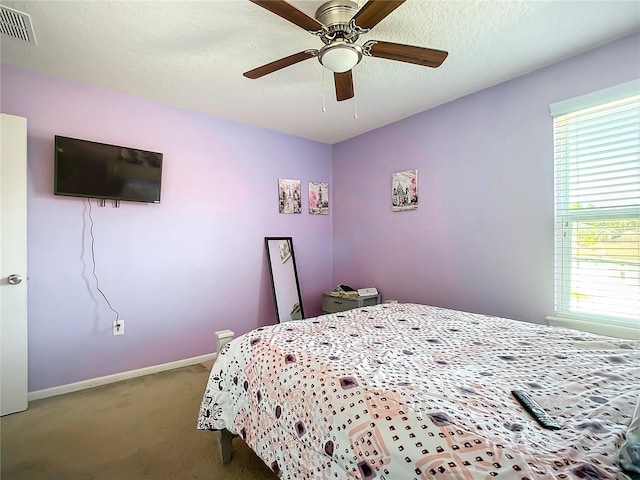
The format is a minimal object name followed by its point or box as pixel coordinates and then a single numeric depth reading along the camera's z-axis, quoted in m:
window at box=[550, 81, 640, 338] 1.97
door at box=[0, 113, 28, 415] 2.15
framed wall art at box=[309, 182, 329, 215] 3.99
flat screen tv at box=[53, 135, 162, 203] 2.38
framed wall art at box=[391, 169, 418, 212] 3.20
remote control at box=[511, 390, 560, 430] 0.88
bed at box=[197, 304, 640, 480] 0.79
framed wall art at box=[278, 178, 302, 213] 3.72
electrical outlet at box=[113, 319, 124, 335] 2.68
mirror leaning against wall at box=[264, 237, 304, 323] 3.56
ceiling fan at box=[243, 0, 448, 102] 1.44
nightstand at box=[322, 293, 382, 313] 3.42
